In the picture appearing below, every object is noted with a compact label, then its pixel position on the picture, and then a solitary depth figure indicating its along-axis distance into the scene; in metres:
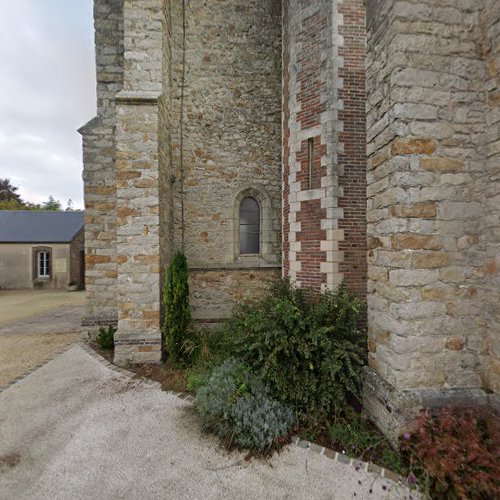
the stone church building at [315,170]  2.75
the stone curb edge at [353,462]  2.52
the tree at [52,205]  39.47
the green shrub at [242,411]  3.02
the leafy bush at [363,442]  2.69
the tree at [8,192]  27.83
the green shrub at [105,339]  5.81
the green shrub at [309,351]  3.37
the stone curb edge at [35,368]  4.50
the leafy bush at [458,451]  2.12
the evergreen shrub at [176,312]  4.99
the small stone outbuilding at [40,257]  16.84
